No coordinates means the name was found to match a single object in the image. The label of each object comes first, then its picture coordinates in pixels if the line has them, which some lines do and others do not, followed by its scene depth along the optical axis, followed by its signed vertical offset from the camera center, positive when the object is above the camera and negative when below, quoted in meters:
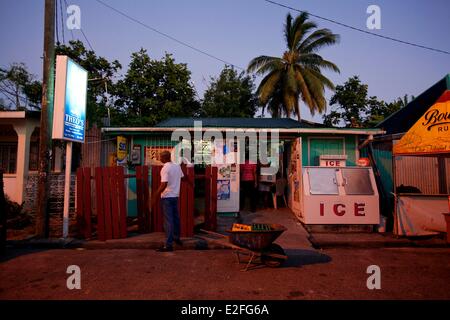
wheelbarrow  4.57 -1.13
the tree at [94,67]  19.88 +8.18
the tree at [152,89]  20.34 +6.68
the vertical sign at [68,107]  6.24 +1.68
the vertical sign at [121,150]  8.85 +0.90
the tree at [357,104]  20.48 +5.53
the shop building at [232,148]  9.13 +1.05
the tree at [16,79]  22.92 +8.35
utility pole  6.71 +1.44
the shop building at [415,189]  6.09 -0.13
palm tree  18.81 +7.71
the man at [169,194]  5.80 -0.34
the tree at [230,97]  22.97 +6.89
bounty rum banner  5.98 +0.99
